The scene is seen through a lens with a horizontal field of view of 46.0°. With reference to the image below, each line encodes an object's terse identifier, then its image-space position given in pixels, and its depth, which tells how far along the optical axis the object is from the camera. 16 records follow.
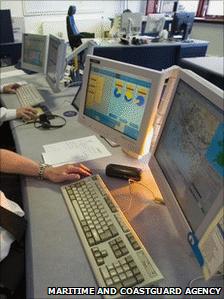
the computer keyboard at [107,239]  0.67
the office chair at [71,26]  3.88
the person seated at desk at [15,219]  0.85
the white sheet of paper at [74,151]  1.19
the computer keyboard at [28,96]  1.82
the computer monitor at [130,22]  3.74
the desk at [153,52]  3.22
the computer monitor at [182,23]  3.85
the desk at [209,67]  1.71
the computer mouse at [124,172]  1.05
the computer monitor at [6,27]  3.04
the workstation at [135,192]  0.66
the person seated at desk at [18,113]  1.57
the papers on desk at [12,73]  2.49
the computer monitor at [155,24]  4.03
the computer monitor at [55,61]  1.71
